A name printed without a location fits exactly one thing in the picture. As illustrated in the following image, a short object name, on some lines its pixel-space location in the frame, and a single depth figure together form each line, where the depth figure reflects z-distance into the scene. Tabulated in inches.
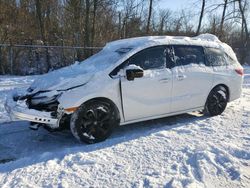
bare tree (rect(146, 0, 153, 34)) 528.3
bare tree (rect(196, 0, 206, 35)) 606.5
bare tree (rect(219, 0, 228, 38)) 656.3
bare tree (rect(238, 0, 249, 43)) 663.2
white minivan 119.6
